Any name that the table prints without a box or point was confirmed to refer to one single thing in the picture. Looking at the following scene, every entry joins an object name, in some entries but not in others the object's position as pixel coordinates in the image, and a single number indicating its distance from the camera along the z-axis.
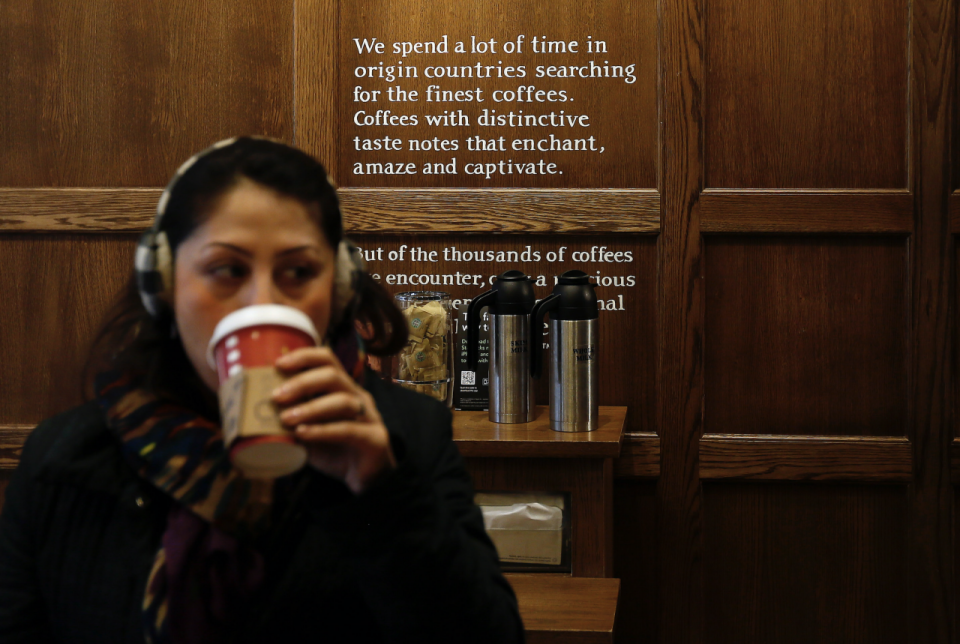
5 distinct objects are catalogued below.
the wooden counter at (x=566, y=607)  1.92
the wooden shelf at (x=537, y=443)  2.18
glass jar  2.37
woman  0.96
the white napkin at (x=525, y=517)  2.21
